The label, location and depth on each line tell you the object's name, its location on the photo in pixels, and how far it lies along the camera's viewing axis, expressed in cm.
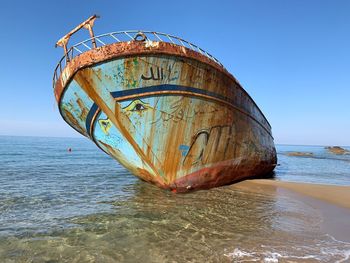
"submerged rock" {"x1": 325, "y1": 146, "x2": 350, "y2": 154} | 4856
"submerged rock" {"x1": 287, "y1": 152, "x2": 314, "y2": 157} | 3717
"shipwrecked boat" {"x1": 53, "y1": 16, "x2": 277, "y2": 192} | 606
